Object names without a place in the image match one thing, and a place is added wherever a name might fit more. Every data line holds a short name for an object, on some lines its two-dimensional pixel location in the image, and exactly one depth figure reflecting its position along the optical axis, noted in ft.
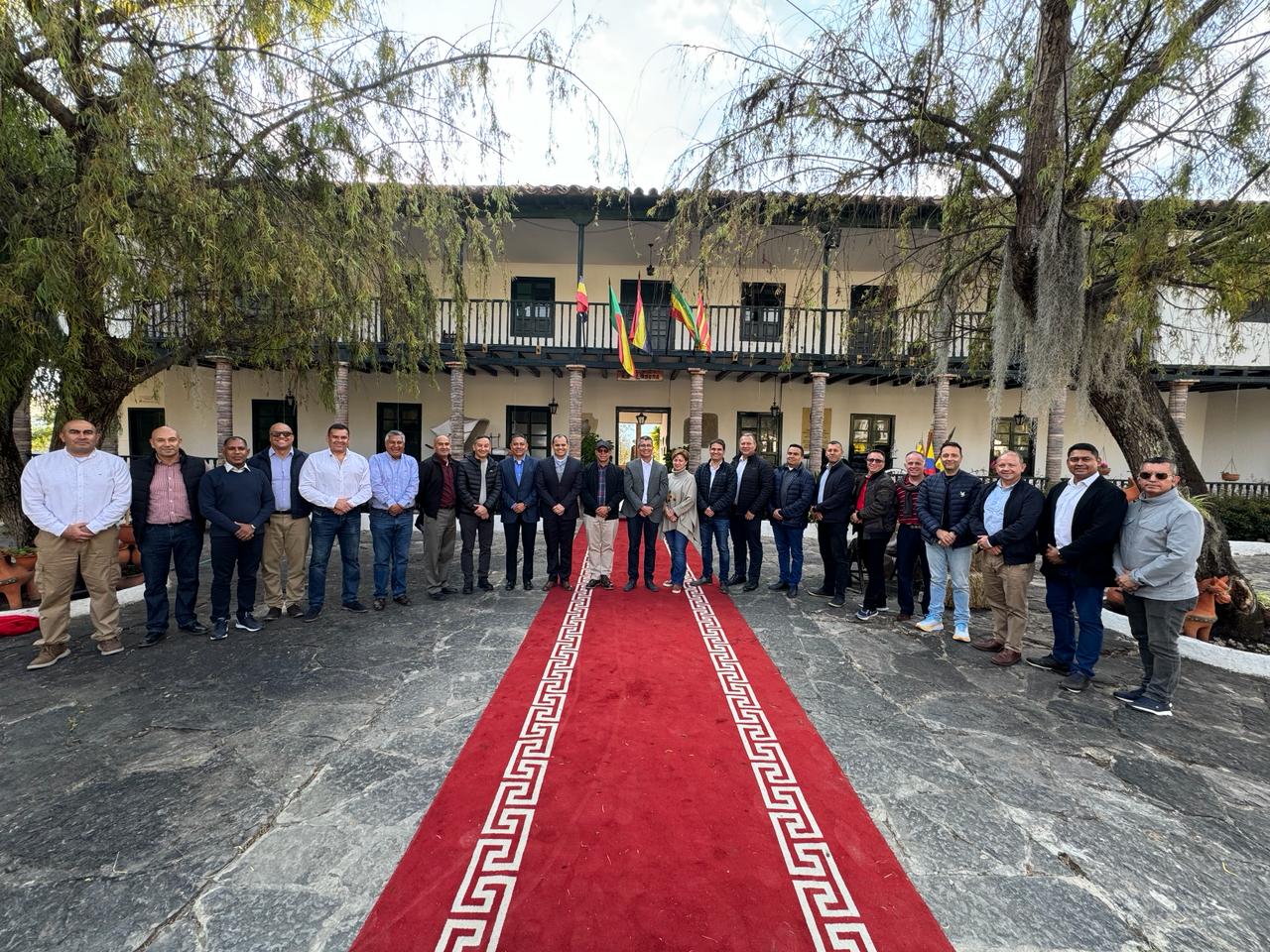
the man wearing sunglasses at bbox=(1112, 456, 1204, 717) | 11.38
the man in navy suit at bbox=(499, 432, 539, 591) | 20.08
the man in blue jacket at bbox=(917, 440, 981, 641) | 15.69
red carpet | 6.24
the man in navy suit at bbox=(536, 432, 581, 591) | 20.06
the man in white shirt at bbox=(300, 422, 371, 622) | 16.67
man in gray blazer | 20.21
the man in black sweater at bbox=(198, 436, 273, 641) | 14.90
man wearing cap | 20.39
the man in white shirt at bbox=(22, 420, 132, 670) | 13.05
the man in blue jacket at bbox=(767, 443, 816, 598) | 19.90
